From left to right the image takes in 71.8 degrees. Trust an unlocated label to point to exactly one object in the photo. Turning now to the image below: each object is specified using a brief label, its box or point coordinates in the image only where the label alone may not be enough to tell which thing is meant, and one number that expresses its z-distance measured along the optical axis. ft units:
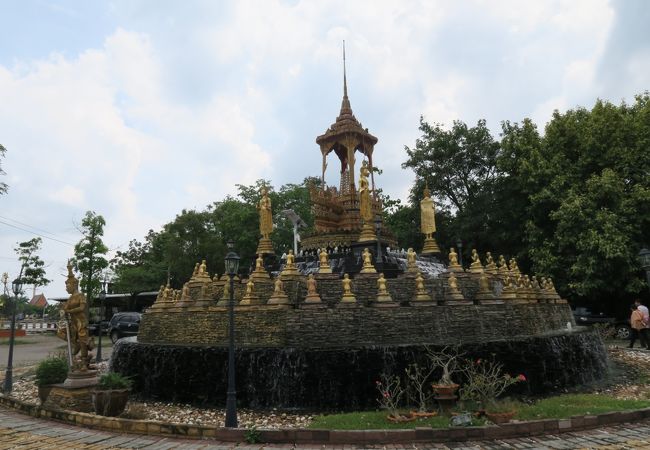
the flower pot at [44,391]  35.94
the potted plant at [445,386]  28.09
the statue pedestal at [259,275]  46.24
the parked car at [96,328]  109.09
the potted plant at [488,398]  25.82
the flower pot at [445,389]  28.07
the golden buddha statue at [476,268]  49.66
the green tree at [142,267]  135.03
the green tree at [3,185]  55.77
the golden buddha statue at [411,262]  45.68
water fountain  34.94
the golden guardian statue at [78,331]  35.27
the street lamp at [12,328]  42.96
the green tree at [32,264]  113.19
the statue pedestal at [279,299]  39.06
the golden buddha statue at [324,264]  45.11
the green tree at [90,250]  102.32
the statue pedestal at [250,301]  40.63
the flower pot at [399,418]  26.35
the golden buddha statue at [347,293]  39.37
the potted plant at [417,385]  33.37
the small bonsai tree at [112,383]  32.91
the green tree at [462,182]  96.12
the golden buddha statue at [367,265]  44.52
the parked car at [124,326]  92.12
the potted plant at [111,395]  31.70
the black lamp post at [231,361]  27.35
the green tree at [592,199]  70.90
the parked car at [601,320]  77.92
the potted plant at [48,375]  36.11
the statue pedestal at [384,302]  38.70
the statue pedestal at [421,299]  39.55
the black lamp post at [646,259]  39.19
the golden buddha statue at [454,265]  49.39
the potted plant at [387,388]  31.57
